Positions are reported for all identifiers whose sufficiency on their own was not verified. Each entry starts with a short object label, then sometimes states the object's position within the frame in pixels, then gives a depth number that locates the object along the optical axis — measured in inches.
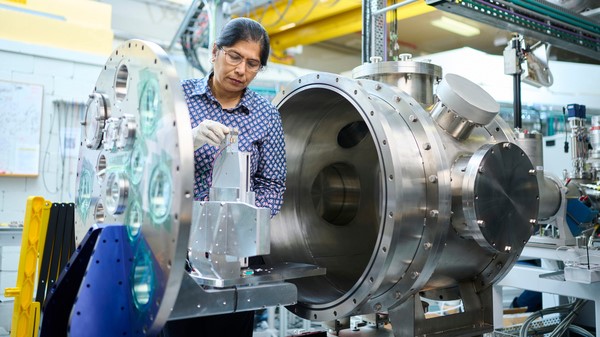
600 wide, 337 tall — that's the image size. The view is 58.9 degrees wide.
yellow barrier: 73.8
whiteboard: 133.8
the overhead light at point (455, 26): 216.4
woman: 46.8
